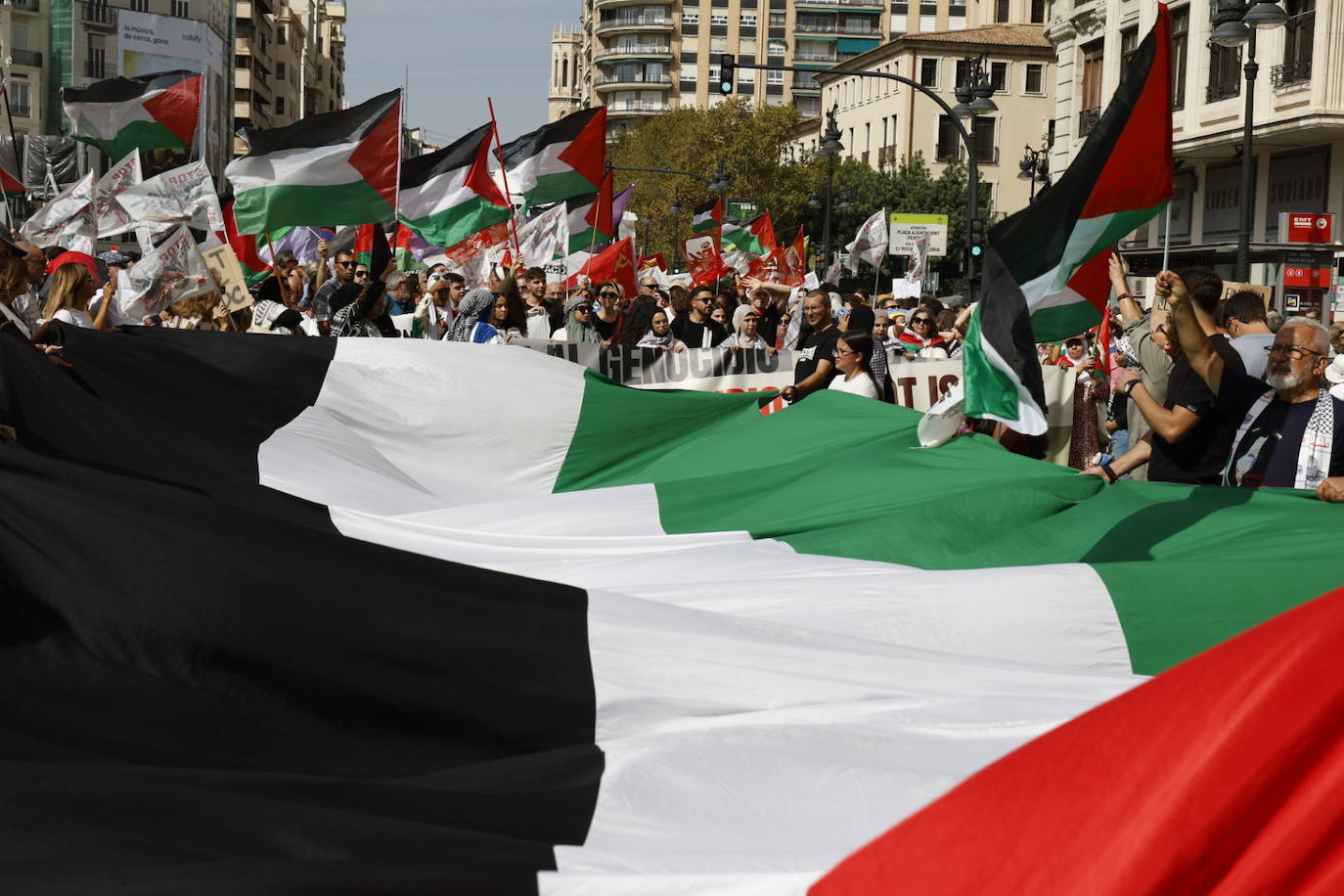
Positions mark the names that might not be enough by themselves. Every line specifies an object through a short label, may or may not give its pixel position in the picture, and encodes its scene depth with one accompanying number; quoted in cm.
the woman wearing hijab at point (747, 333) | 1307
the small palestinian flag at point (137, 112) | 1666
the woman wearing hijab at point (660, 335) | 1253
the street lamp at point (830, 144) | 3341
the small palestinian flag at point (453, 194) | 1513
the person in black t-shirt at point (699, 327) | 1362
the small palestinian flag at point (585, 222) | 1864
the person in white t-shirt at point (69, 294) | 890
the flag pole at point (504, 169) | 1605
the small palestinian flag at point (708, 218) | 2602
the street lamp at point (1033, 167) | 3759
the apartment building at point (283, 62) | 12069
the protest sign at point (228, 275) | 1103
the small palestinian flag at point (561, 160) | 1688
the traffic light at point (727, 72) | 2833
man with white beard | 570
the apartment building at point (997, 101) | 7881
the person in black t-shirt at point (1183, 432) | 617
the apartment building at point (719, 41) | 12162
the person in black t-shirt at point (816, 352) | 934
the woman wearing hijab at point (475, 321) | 1130
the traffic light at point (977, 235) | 2475
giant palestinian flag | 252
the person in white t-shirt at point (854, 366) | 885
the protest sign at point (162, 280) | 1046
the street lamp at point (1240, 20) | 1530
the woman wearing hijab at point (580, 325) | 1232
